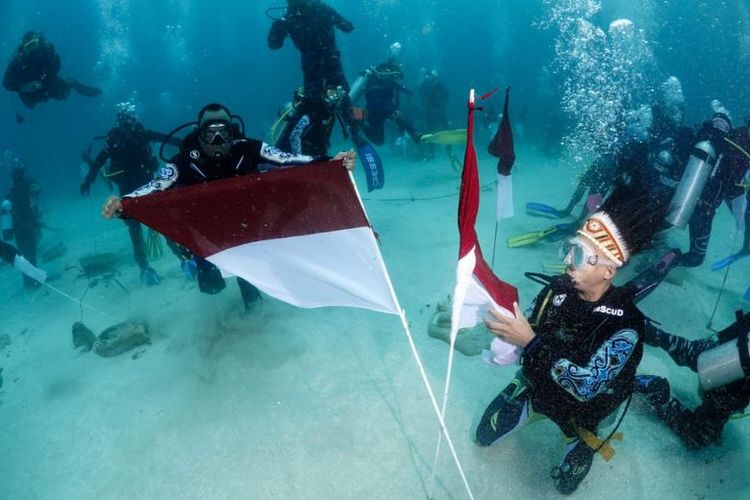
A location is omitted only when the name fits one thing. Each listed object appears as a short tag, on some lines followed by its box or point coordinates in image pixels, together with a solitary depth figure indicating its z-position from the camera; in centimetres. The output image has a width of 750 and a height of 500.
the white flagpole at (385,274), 279
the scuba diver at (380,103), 1052
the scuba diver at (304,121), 682
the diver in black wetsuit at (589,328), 258
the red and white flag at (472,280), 218
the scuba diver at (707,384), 326
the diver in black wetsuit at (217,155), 437
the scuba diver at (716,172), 528
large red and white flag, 314
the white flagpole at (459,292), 233
